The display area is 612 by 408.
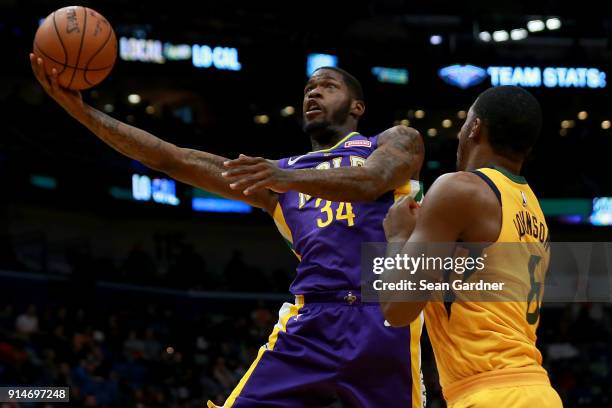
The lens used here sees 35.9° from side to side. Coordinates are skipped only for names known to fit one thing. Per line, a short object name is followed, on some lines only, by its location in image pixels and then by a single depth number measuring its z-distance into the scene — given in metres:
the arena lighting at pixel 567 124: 22.48
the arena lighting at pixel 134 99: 19.87
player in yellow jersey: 3.34
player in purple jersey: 4.41
